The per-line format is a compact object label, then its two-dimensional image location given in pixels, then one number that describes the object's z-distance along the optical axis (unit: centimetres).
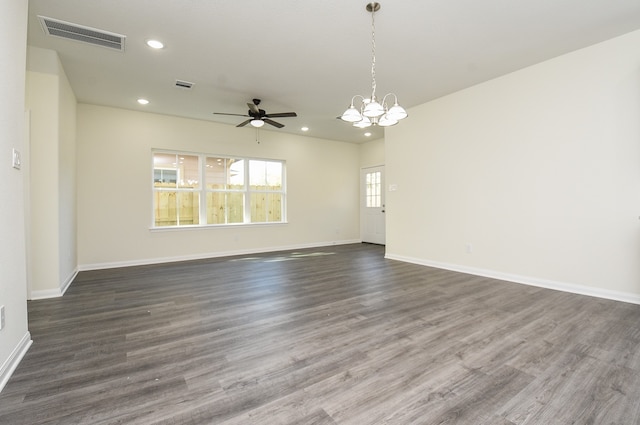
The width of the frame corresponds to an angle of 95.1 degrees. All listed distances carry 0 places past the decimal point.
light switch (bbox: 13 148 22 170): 199
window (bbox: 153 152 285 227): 582
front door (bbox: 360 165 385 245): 777
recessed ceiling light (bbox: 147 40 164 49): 320
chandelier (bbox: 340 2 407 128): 242
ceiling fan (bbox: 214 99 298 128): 458
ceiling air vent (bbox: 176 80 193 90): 424
